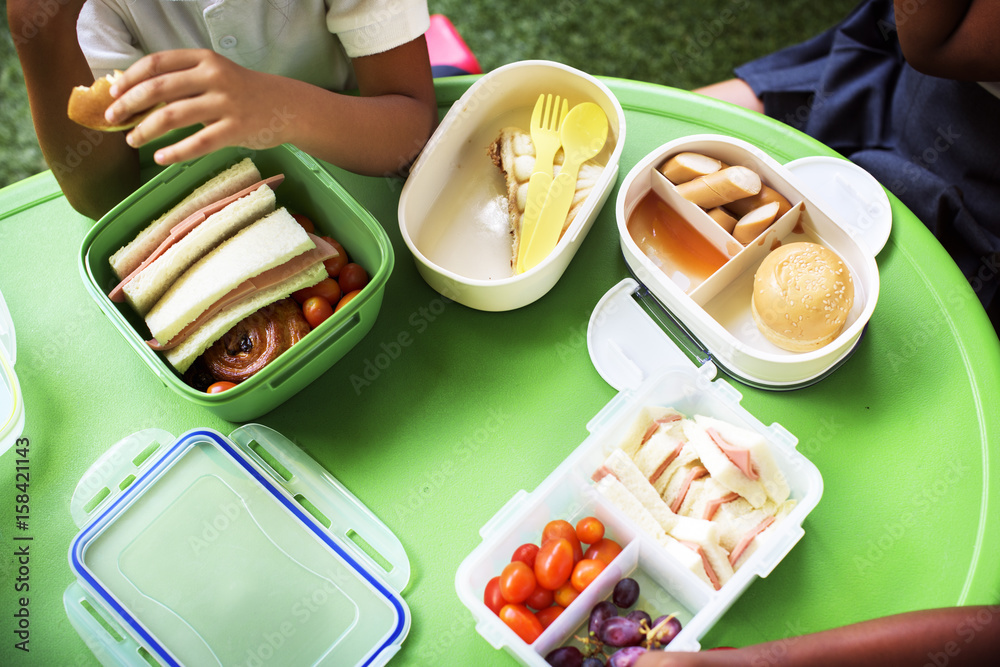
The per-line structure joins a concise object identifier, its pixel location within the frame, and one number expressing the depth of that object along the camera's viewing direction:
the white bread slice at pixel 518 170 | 0.90
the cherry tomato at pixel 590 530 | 0.78
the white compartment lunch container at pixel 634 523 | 0.73
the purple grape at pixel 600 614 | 0.74
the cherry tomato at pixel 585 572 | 0.75
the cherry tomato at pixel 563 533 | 0.78
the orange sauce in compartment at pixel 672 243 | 0.90
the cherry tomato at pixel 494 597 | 0.76
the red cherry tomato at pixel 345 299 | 0.82
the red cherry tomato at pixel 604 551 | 0.77
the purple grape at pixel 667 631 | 0.71
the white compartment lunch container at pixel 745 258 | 0.84
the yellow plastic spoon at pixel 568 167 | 0.87
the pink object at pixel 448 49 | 1.17
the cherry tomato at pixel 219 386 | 0.77
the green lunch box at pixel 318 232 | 0.76
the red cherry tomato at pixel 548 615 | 0.76
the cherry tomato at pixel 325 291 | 0.84
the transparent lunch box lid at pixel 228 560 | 0.77
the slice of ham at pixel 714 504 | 0.77
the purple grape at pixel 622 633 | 0.72
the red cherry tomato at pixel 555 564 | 0.75
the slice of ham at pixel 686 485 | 0.79
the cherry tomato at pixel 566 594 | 0.76
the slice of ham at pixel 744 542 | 0.75
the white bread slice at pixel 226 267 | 0.79
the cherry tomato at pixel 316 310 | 0.82
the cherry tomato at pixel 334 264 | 0.86
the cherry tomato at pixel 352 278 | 0.85
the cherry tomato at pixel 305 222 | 0.87
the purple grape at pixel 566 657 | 0.72
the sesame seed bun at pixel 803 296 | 0.81
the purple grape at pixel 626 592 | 0.76
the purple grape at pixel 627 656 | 0.70
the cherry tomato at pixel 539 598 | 0.76
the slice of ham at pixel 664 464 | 0.80
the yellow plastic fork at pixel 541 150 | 0.88
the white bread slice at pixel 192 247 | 0.80
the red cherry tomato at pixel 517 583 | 0.74
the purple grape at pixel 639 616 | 0.73
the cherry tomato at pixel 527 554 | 0.77
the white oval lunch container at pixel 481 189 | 0.87
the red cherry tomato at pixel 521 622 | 0.73
